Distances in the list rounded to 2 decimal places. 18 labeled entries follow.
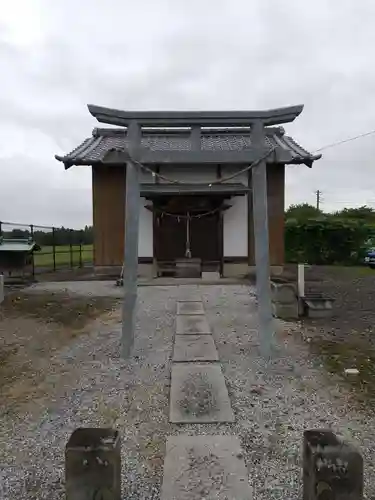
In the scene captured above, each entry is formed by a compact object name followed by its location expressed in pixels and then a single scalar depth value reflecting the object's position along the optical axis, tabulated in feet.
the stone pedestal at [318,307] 20.83
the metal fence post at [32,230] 41.34
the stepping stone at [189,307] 21.84
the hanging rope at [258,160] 14.19
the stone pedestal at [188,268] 36.86
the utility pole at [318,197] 139.17
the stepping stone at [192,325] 17.46
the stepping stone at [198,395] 9.60
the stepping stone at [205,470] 6.75
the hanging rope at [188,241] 37.99
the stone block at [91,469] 5.92
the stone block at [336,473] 5.74
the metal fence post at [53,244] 44.55
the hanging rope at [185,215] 36.07
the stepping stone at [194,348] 13.96
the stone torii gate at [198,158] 14.32
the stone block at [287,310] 20.61
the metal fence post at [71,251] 50.24
